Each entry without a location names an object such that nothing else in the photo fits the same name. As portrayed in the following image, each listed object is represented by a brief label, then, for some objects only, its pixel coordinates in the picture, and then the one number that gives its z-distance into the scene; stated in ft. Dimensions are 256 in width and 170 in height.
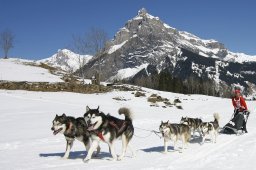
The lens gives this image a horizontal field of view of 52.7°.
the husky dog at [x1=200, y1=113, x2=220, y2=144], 34.67
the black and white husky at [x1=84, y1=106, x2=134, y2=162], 24.04
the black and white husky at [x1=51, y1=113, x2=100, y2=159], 24.53
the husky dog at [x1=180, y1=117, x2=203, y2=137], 34.87
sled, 40.41
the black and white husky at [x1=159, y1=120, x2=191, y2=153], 28.56
